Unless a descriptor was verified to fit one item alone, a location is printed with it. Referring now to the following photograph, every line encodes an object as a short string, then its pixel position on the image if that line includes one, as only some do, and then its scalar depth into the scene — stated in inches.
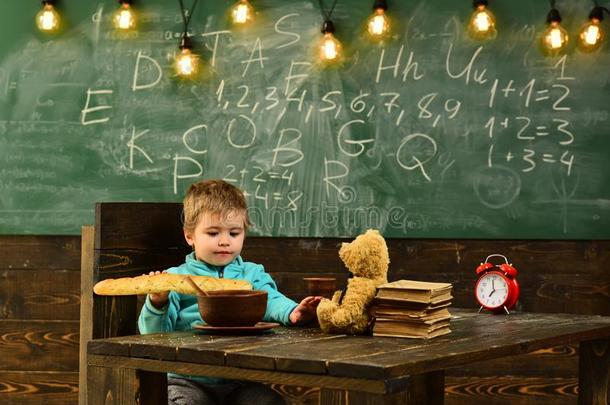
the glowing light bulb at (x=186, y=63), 194.2
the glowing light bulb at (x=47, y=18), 198.7
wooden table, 79.4
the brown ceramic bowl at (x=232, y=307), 99.3
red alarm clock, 124.9
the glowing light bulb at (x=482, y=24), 185.6
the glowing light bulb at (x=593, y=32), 181.2
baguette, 103.7
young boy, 113.1
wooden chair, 112.4
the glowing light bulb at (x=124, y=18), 196.9
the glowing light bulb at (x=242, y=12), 193.0
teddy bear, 101.2
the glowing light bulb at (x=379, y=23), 188.4
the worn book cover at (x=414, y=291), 98.8
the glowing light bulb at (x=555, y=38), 183.0
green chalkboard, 184.9
